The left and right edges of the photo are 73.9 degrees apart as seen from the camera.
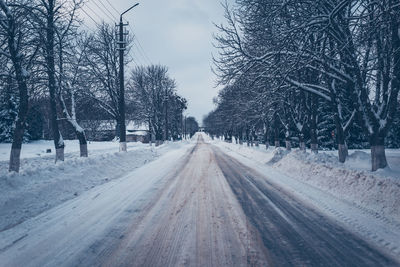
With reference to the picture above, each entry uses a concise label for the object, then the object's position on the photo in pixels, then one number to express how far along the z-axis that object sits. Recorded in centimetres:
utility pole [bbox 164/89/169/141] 4745
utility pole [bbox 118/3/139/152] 1956
